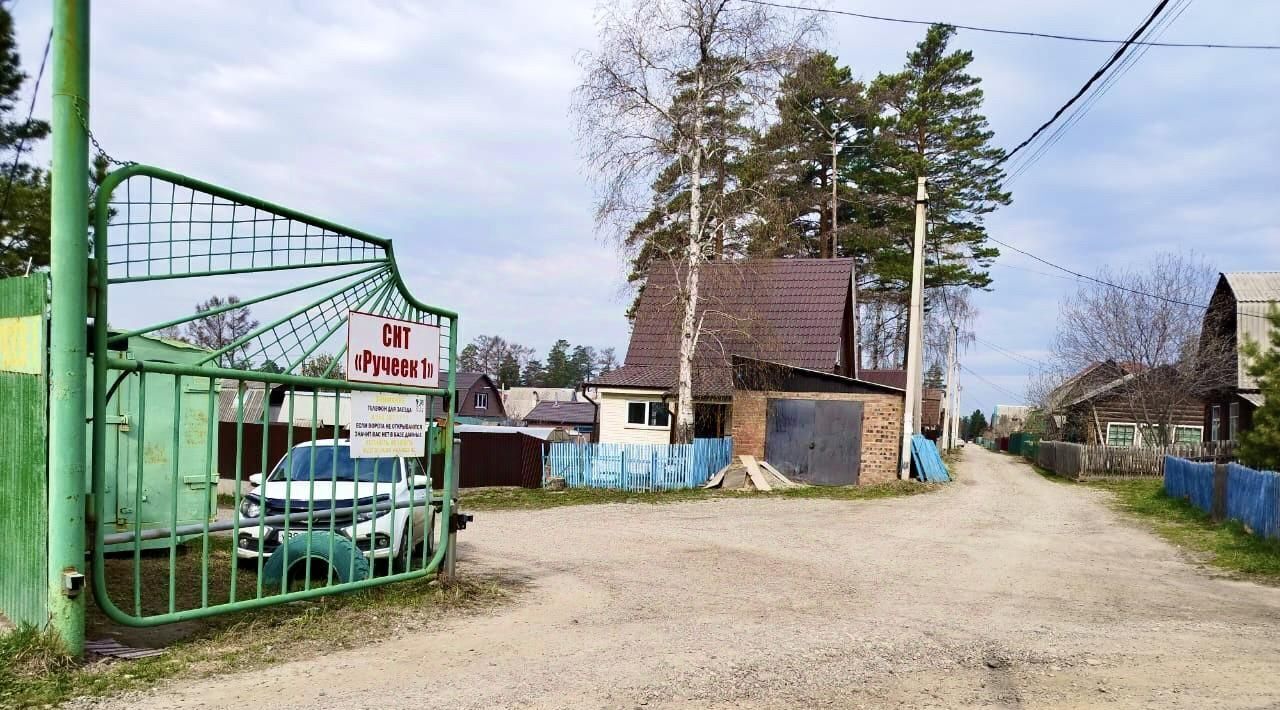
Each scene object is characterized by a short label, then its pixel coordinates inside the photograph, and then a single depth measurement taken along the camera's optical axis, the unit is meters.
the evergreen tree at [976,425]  119.56
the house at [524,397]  90.25
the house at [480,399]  71.25
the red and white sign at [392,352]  7.39
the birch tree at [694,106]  20.83
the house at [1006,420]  94.62
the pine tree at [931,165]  42.03
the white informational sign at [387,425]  7.47
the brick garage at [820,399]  22.52
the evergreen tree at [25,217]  13.02
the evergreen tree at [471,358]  105.88
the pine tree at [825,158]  41.66
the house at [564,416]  61.56
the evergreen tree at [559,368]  118.69
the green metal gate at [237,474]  5.81
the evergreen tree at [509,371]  108.35
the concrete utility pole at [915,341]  22.08
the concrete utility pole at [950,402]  52.47
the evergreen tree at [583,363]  123.52
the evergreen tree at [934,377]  70.88
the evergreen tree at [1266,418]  14.52
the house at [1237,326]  27.19
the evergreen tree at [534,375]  117.70
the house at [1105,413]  37.44
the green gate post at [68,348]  5.54
